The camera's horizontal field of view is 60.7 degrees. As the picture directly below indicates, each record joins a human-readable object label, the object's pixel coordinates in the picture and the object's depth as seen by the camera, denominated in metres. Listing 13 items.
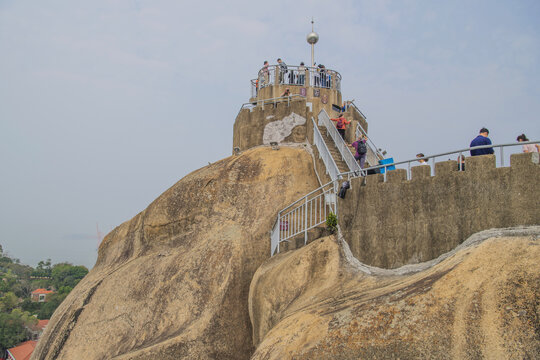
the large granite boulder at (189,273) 12.20
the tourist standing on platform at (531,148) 7.15
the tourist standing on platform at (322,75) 20.48
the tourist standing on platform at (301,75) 20.41
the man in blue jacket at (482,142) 7.88
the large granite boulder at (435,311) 5.59
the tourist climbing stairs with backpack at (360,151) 12.91
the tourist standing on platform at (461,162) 7.80
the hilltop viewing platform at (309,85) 20.20
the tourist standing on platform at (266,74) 21.08
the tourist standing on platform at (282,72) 20.72
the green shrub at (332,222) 10.45
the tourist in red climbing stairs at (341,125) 15.88
